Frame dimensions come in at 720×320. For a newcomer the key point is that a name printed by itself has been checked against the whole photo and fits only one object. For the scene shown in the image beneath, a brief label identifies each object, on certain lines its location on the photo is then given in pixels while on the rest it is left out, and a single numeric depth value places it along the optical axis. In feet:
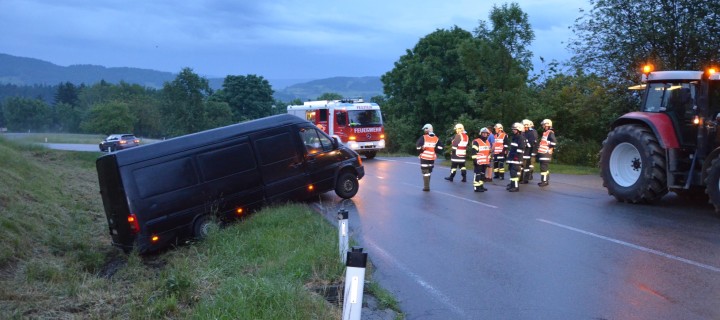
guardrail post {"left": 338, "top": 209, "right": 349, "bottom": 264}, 25.76
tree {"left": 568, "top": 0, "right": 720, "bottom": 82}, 61.36
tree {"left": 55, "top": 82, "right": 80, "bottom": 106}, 410.10
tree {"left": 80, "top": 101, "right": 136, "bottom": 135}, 242.78
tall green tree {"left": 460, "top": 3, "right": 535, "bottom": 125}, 81.51
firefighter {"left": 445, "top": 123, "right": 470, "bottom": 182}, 55.77
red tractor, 39.55
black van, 36.83
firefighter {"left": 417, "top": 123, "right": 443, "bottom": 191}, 54.29
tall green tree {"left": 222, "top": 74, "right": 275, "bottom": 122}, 264.52
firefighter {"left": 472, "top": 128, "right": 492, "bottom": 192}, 52.44
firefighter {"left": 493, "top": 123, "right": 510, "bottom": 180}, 59.62
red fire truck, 100.37
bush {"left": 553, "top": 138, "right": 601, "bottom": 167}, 80.28
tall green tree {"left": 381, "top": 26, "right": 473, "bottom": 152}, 142.00
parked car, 158.92
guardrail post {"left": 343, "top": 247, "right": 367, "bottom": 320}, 15.12
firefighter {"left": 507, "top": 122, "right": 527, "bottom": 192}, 52.70
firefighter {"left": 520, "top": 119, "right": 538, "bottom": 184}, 58.34
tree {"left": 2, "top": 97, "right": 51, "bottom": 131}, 259.49
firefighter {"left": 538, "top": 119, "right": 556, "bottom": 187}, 56.13
